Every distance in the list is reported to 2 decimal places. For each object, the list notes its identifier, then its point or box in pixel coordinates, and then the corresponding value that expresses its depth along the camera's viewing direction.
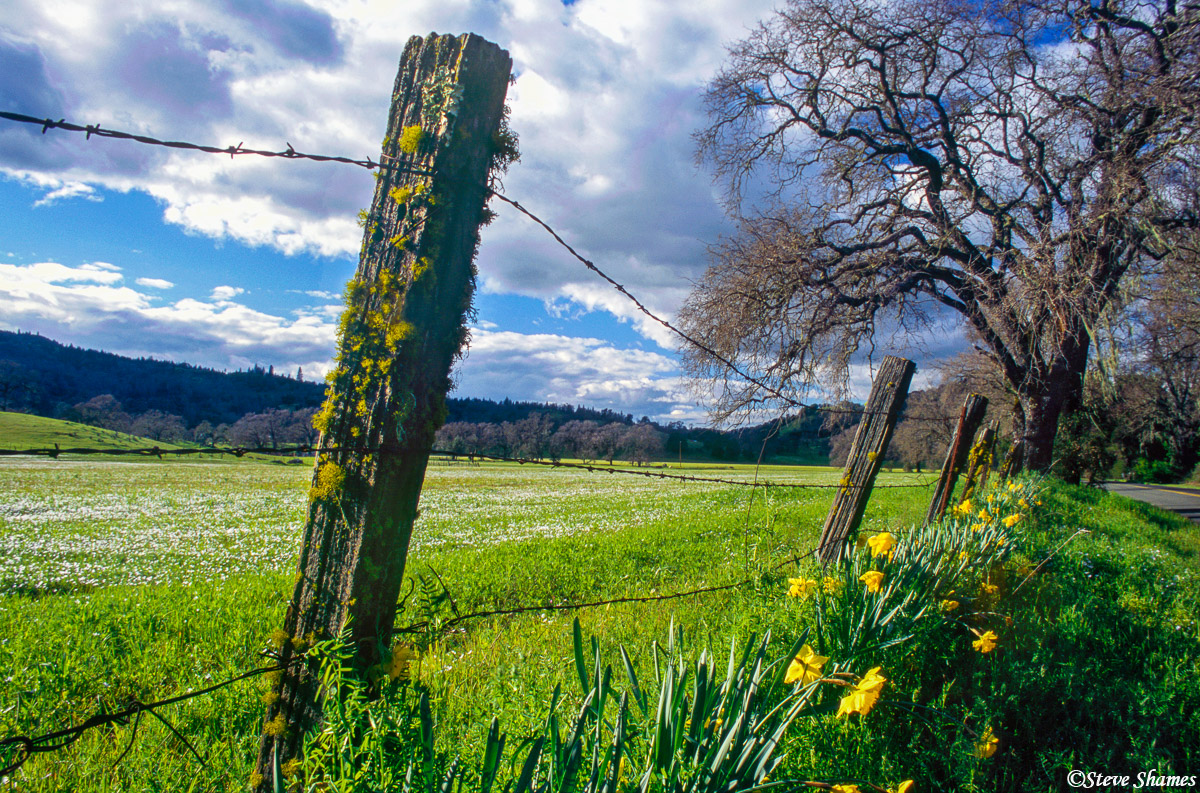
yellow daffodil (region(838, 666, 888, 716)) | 1.72
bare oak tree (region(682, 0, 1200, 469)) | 9.90
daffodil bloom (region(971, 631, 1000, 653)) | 2.68
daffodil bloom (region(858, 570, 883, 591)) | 2.68
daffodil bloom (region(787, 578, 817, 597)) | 2.86
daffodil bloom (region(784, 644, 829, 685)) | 1.89
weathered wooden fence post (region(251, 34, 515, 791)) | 1.76
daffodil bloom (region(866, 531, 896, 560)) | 2.98
